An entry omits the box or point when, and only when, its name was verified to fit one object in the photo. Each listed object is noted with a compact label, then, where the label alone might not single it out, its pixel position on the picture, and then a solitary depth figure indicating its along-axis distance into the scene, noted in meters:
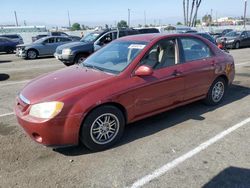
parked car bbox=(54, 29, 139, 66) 8.89
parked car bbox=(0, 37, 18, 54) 16.52
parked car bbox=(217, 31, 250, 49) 16.34
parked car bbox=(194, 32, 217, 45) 11.78
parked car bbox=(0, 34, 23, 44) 19.35
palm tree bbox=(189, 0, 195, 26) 35.91
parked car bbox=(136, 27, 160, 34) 13.15
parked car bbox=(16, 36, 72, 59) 12.80
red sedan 2.64
